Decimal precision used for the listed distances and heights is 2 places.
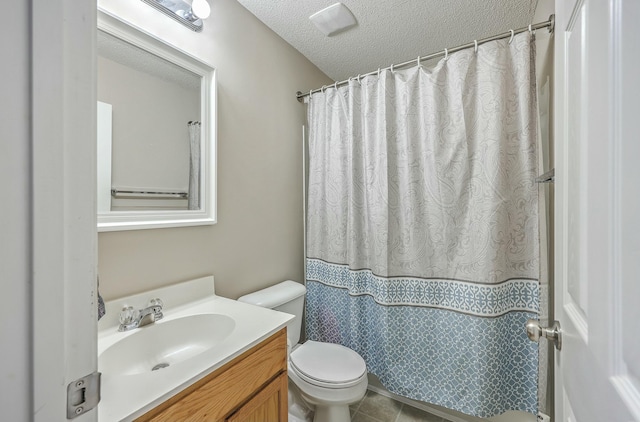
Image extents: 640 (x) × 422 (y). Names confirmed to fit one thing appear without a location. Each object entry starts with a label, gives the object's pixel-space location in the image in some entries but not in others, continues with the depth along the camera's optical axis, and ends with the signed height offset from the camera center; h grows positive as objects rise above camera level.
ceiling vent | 1.44 +1.13
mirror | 1.00 +0.35
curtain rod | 1.09 +0.84
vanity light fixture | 1.12 +0.90
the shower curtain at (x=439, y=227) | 1.24 -0.09
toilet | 1.24 -0.81
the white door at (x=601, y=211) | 0.32 +0.00
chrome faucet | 0.97 -0.41
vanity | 0.65 -0.47
